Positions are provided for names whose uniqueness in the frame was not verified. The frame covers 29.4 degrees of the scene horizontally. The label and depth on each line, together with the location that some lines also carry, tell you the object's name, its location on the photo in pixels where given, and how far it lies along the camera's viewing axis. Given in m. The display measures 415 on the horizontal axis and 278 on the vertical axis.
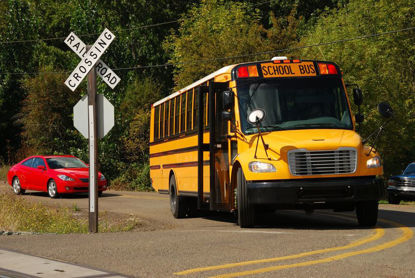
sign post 14.03
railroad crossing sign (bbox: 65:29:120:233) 13.91
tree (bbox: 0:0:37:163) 56.91
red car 26.09
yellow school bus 12.99
